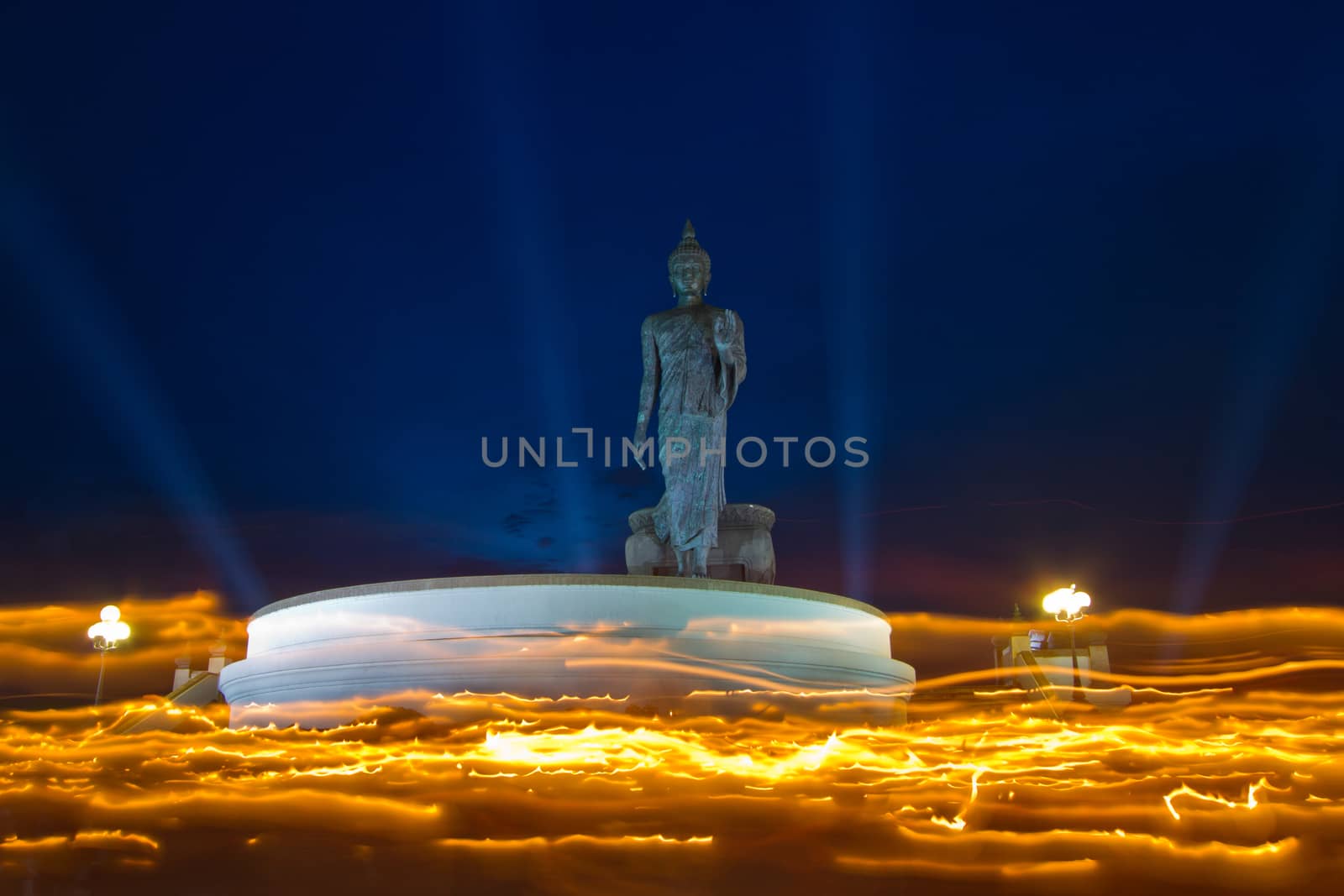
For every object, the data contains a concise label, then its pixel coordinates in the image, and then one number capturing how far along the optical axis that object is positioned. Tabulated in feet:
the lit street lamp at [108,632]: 45.39
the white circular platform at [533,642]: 27.53
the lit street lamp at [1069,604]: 47.60
